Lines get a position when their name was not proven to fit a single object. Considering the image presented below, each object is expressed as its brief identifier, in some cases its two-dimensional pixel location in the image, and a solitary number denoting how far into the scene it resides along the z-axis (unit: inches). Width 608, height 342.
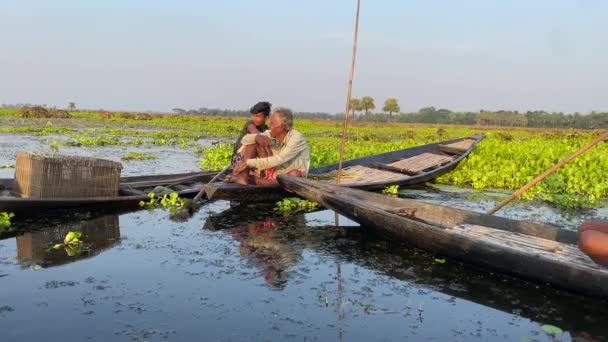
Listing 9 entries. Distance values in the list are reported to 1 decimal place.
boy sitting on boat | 264.8
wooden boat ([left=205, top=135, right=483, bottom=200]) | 233.9
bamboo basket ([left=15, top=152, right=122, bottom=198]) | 199.8
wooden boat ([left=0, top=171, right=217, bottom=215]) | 195.2
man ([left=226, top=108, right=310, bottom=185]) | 241.0
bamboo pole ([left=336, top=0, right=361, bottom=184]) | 270.2
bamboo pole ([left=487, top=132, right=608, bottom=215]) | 160.9
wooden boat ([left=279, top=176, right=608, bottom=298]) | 134.9
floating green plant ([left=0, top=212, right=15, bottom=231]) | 185.6
